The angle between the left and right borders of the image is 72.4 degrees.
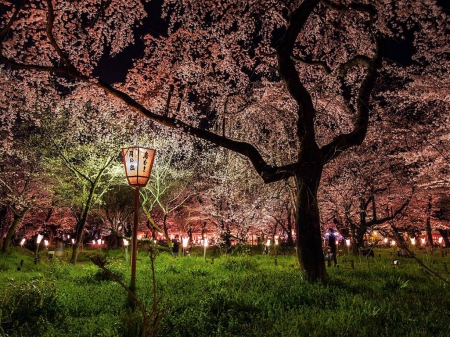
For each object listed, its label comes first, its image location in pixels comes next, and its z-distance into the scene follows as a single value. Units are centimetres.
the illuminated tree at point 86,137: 1967
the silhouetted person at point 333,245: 1551
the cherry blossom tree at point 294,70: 919
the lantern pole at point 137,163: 786
